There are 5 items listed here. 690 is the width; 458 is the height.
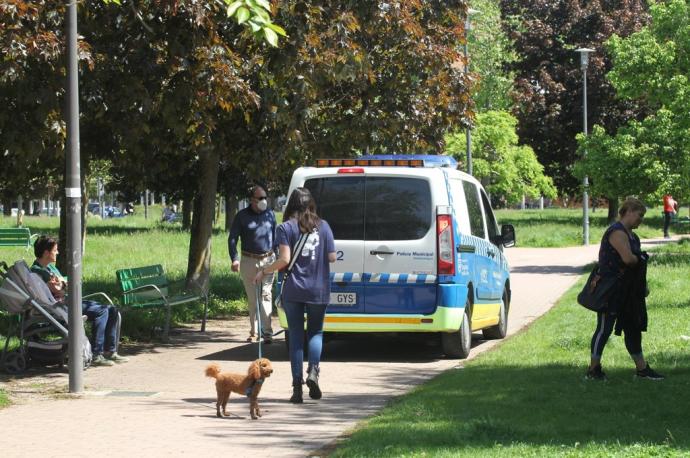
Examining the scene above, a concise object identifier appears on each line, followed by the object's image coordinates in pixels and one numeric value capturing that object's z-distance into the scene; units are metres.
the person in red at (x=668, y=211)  45.47
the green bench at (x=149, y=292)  14.88
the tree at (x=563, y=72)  54.47
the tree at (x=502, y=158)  55.81
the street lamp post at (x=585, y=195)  41.03
